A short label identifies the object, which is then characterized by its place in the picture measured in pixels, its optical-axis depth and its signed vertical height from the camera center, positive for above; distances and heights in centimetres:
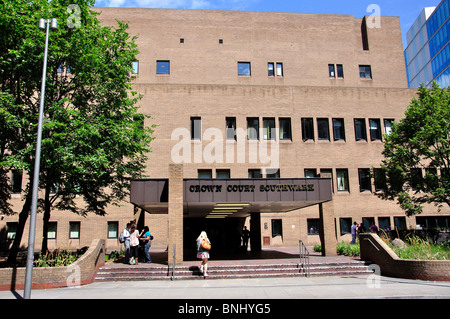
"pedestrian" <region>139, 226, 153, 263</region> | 1686 -76
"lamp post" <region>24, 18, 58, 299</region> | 993 +67
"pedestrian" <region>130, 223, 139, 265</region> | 1629 -91
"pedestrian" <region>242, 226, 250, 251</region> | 2399 -100
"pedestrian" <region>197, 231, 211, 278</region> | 1380 -94
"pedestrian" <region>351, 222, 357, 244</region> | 2648 -80
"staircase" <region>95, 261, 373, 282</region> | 1455 -208
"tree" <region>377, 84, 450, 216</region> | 2147 +464
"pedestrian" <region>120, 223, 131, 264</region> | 1673 -87
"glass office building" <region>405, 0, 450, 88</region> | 6000 +3364
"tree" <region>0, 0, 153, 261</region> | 1484 +647
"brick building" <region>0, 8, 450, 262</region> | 2822 +859
